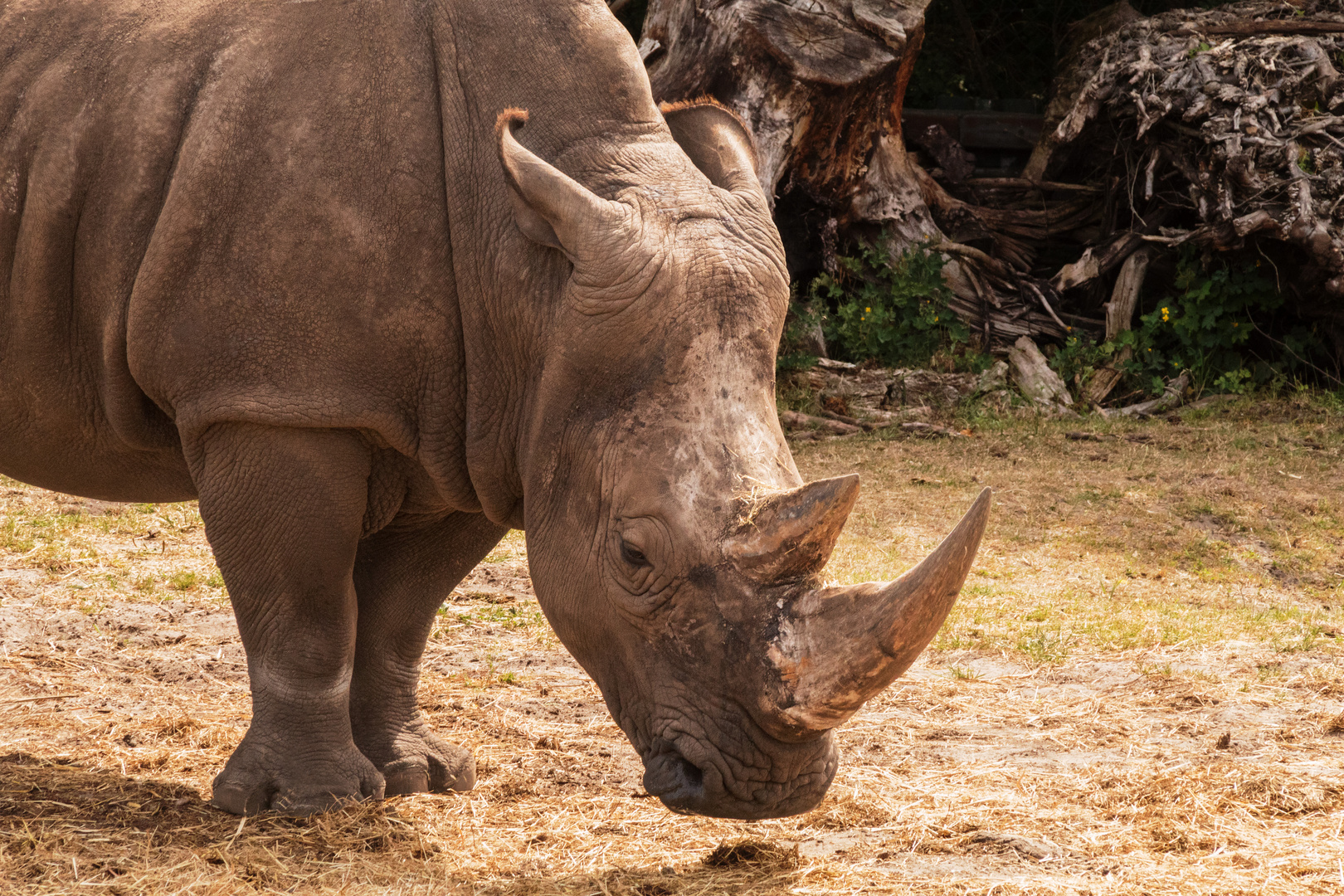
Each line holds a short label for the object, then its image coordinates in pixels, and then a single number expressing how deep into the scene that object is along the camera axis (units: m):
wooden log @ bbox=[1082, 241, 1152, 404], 22.42
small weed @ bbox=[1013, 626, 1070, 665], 11.39
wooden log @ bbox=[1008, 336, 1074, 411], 21.33
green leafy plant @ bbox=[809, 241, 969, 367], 22.08
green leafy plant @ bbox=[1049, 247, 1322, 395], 21.69
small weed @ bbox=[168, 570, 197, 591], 12.45
